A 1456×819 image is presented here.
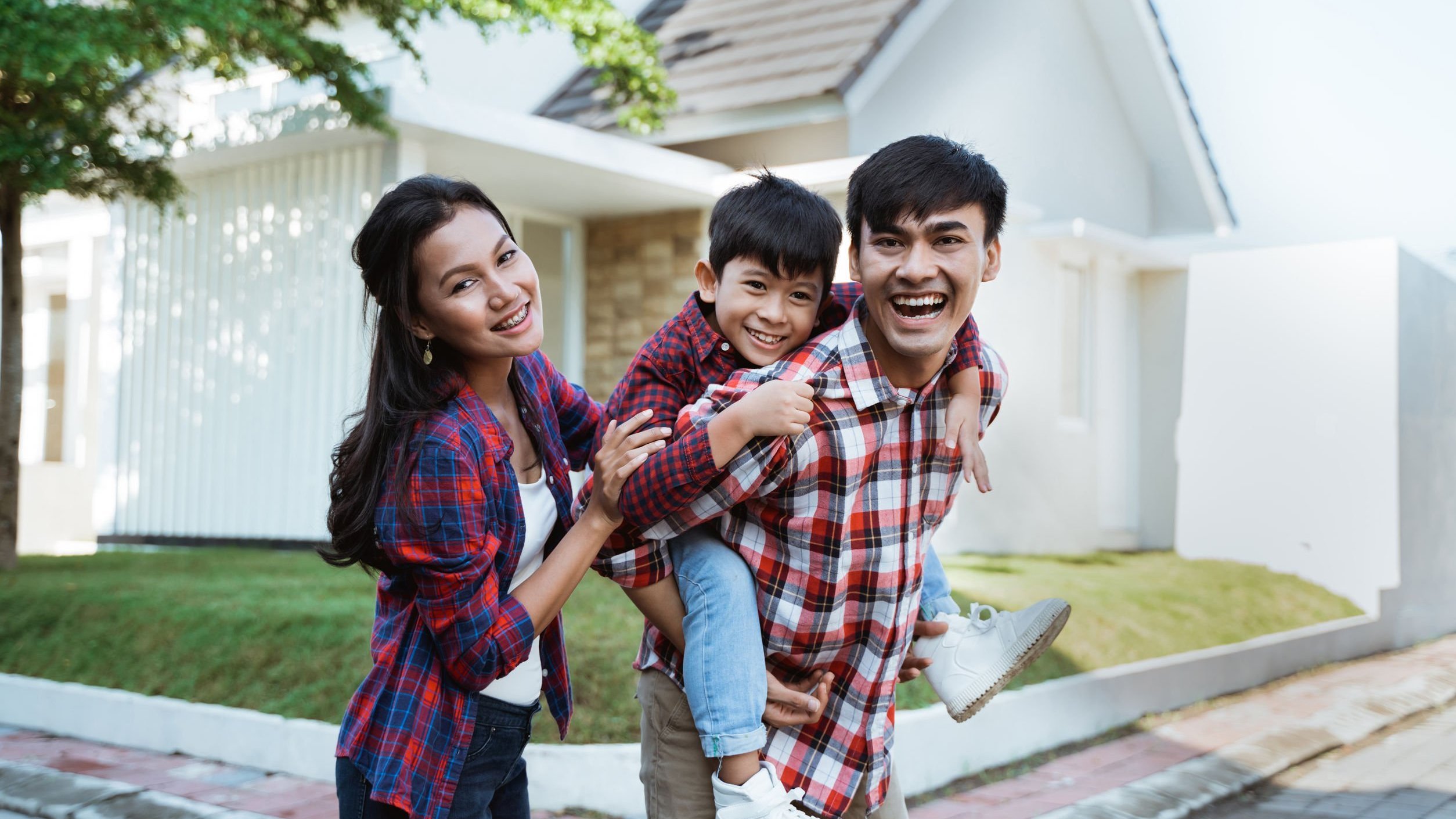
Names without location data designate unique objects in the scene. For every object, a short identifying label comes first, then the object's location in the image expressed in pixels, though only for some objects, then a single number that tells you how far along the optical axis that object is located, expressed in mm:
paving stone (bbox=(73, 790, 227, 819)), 4441
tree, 6465
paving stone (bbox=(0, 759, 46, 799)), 4988
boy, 1904
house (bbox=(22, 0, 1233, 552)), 9508
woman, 1923
